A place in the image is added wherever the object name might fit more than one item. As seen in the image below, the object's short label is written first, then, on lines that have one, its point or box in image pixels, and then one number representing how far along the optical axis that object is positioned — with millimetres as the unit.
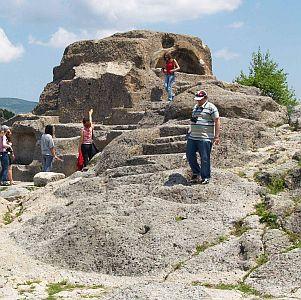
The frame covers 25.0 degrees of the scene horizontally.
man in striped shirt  12711
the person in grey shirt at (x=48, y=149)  19031
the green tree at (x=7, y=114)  80081
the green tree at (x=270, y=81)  40438
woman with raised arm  17844
